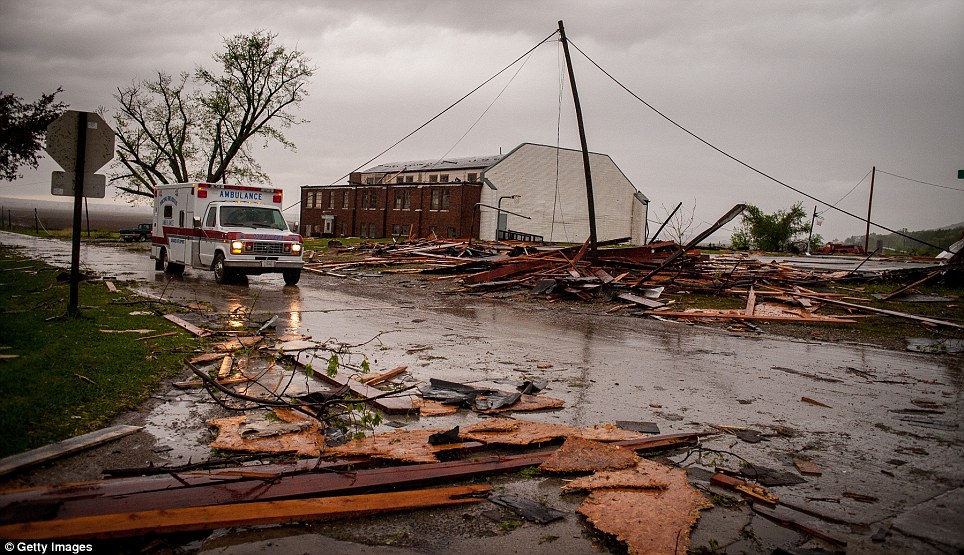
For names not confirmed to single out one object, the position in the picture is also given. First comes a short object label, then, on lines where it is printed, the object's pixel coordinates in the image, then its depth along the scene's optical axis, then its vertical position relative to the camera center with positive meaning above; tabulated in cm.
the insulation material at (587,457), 430 -148
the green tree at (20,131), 2364 +325
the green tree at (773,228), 5988 +386
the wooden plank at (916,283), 1509 -16
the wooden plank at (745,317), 1252 -108
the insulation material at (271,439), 445 -158
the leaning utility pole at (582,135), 1717 +332
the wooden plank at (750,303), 1339 -87
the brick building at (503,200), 5803 +469
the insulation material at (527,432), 484 -150
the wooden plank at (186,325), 909 -158
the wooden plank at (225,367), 662 -160
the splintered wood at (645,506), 335 -151
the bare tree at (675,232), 1781 +82
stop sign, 910 +115
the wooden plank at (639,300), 1442 -105
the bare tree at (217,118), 5281 +947
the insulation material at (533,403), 588 -151
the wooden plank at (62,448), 382 -159
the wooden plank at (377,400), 563 -154
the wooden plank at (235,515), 299 -155
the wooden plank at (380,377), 662 -155
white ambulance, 1739 -13
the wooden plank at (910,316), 1167 -81
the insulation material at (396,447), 433 -153
